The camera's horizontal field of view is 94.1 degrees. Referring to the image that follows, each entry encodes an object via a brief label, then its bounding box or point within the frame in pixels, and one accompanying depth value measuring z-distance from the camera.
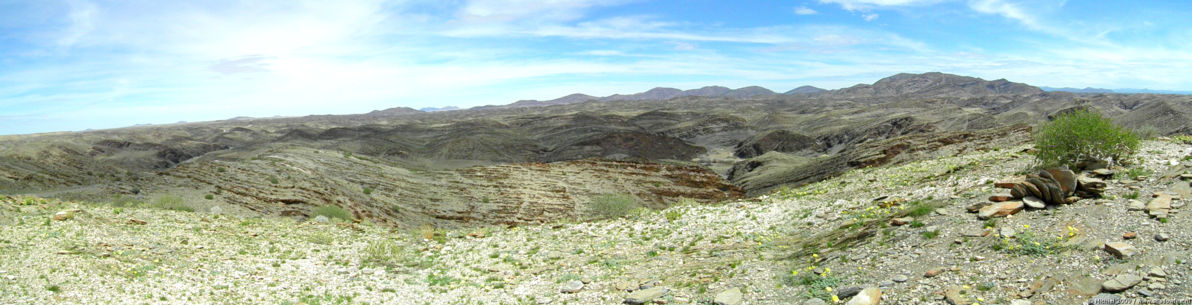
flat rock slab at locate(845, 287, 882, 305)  8.32
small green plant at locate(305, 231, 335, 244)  17.12
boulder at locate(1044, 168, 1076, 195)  11.29
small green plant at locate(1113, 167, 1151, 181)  12.34
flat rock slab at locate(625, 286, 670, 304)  10.44
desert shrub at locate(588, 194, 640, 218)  34.50
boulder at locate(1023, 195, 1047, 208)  10.92
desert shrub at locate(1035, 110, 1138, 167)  15.06
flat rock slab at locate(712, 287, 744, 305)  9.60
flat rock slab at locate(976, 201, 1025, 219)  11.05
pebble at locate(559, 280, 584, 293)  11.79
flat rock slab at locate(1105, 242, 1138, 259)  7.92
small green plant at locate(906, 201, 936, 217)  12.59
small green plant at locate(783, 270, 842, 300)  9.22
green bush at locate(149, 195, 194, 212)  21.80
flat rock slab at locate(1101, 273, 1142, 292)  7.09
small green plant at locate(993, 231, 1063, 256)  8.79
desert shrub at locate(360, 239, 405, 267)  15.16
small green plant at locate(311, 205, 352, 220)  26.50
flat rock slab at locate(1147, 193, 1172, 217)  9.36
